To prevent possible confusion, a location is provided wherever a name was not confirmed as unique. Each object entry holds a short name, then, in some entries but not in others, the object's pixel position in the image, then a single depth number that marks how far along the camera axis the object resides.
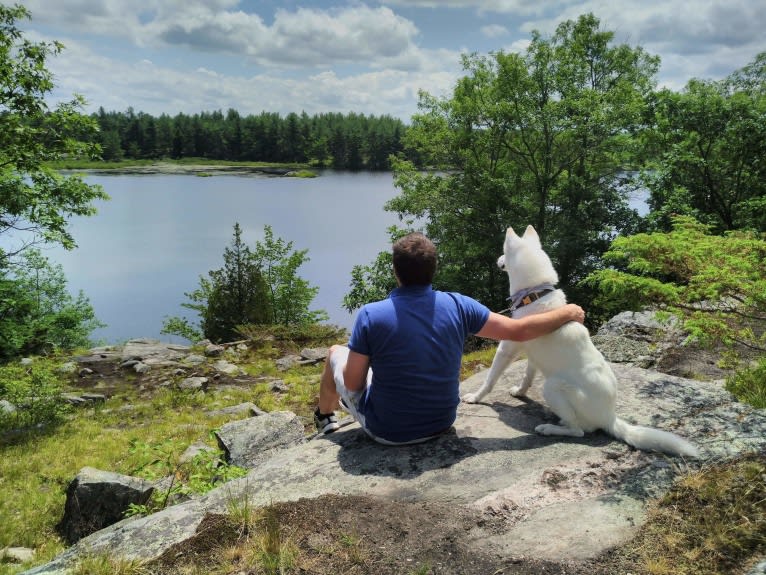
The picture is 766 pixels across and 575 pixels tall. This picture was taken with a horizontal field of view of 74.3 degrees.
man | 3.46
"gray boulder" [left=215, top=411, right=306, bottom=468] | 5.44
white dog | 3.44
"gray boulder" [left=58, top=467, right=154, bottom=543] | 4.77
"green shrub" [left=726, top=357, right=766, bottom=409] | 4.32
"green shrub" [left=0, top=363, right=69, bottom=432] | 8.28
